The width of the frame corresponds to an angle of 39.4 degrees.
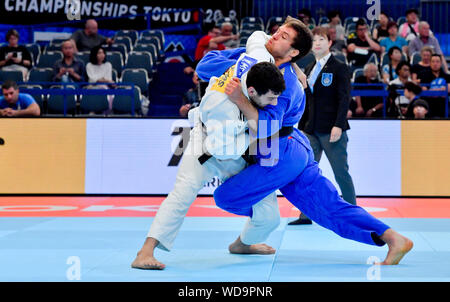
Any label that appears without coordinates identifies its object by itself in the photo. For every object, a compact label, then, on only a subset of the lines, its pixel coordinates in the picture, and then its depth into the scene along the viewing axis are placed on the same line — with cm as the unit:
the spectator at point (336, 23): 1318
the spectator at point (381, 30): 1341
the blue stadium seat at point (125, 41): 1399
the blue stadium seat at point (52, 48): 1338
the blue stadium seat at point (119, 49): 1315
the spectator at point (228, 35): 1189
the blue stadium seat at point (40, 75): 1165
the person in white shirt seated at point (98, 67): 1144
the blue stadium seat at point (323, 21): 1505
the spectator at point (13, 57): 1217
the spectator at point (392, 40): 1280
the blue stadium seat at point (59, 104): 1073
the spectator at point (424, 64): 1104
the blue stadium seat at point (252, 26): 1494
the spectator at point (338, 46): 1228
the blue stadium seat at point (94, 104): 1063
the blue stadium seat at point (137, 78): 1161
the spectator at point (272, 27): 1367
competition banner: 1614
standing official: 635
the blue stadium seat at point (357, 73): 1141
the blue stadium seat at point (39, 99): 1094
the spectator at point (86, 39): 1323
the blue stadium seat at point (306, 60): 1100
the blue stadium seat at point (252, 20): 1540
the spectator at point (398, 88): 1007
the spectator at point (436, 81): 1010
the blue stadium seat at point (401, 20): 1507
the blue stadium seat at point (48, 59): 1252
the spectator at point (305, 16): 1399
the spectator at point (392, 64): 1124
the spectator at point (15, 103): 933
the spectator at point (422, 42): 1271
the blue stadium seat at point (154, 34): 1467
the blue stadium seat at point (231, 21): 1398
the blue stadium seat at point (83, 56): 1244
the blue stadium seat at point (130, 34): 1477
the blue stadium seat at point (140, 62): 1248
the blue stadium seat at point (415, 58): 1202
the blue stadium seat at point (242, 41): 1321
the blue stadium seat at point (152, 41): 1409
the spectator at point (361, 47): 1233
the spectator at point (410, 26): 1359
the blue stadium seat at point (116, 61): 1247
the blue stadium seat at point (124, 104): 1055
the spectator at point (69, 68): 1132
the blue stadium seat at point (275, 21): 1445
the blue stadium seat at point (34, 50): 1362
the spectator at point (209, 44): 1142
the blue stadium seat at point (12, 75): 1160
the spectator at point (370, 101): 1043
